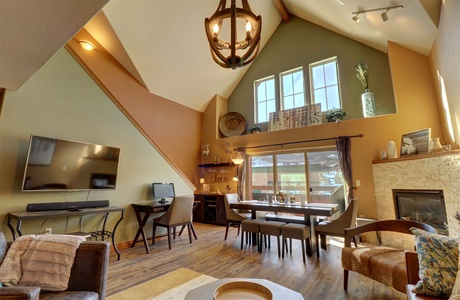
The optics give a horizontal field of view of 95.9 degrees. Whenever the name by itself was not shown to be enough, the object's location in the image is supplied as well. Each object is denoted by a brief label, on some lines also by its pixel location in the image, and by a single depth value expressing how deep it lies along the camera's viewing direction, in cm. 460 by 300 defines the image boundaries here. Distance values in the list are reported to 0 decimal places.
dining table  328
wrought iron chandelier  201
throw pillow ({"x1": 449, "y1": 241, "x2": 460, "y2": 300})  117
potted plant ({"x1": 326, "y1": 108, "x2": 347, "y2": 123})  490
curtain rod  449
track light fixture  335
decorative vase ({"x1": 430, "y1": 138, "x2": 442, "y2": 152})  333
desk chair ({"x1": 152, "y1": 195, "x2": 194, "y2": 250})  377
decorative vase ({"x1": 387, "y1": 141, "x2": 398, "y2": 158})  398
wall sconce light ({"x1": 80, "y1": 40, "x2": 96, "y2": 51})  389
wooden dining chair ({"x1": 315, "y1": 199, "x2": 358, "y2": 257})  319
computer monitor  436
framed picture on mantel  356
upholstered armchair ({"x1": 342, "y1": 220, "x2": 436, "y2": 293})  183
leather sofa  149
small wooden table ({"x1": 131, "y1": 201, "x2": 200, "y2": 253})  377
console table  256
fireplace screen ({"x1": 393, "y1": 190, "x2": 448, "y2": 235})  325
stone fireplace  295
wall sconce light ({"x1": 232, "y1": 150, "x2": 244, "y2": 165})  585
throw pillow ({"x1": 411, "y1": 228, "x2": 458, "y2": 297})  135
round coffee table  134
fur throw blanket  149
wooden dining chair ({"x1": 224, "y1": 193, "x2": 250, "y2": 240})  421
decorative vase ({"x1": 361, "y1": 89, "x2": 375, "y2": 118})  453
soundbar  286
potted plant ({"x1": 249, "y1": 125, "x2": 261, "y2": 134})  619
